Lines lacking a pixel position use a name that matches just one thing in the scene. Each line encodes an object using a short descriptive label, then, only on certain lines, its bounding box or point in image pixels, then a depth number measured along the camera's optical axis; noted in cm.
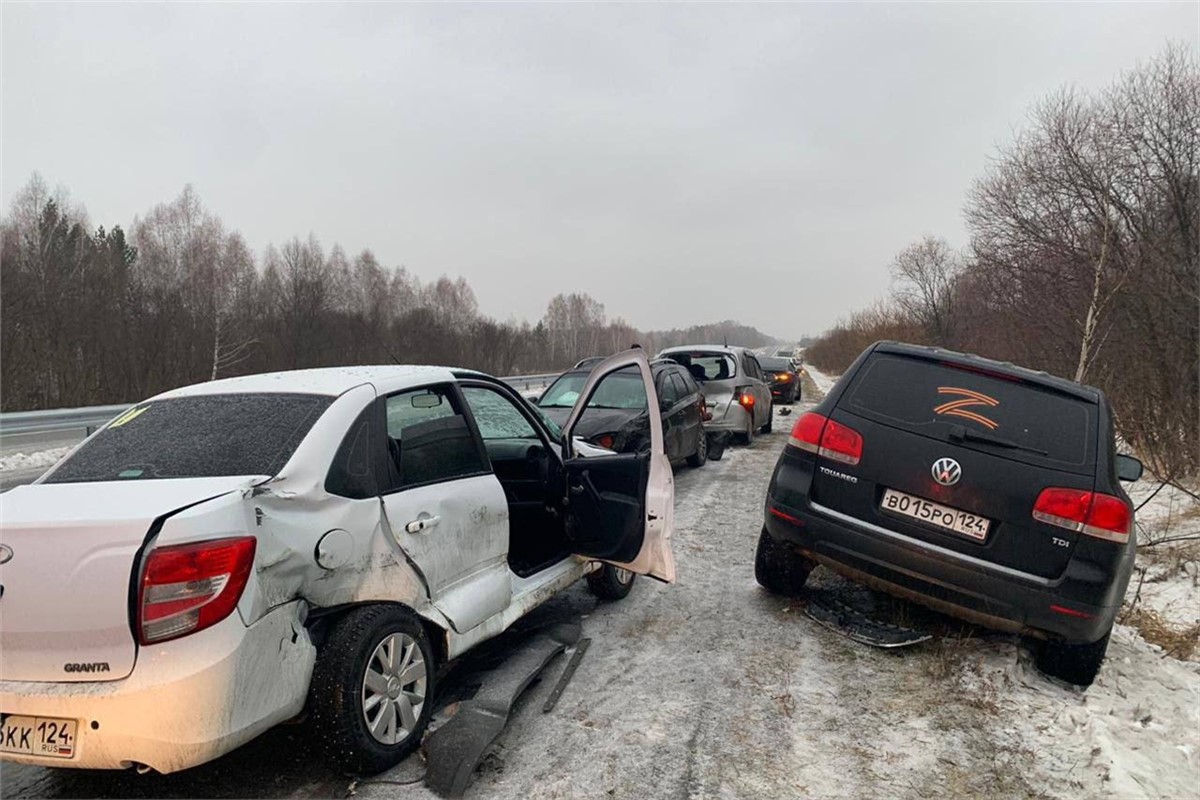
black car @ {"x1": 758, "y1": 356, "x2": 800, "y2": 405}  2150
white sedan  207
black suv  335
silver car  1128
